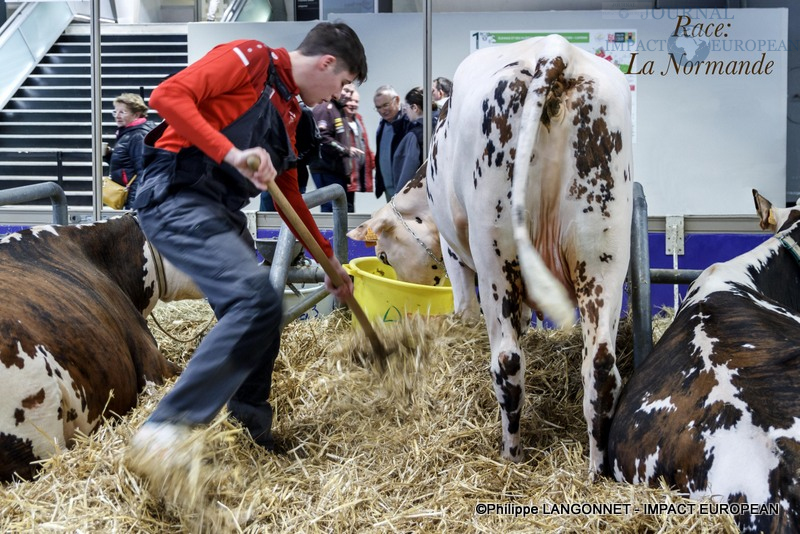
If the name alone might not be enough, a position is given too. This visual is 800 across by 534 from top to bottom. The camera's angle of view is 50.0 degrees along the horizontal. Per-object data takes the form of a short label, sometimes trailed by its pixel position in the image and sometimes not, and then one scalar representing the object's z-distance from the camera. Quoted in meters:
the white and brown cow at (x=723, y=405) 2.28
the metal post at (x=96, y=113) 6.74
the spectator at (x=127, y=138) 6.86
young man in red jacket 2.48
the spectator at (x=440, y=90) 6.45
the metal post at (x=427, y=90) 6.29
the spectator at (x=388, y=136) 6.49
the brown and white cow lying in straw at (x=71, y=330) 2.88
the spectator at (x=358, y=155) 6.52
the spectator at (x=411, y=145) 6.35
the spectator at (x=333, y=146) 6.45
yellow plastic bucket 4.24
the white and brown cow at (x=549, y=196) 2.77
